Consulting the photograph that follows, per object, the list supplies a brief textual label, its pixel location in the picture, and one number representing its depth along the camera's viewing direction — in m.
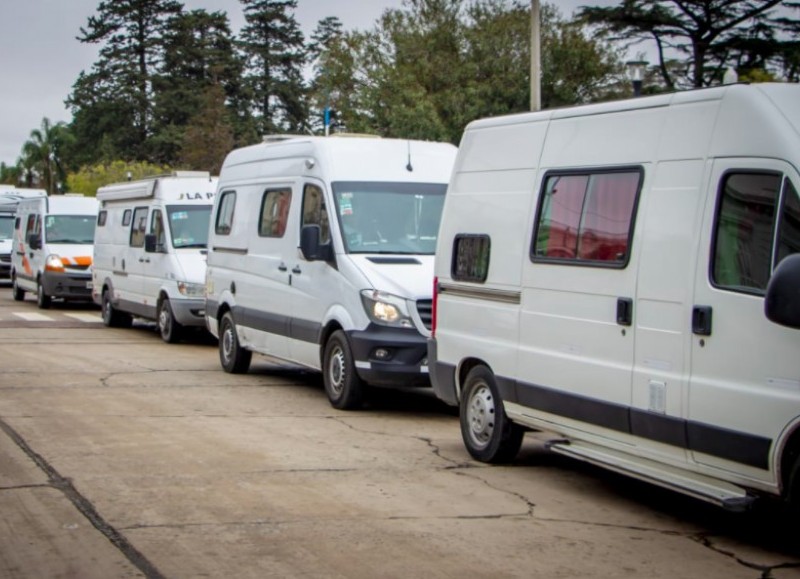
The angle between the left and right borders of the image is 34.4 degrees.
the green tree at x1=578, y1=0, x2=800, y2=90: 35.03
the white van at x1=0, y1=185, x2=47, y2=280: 38.75
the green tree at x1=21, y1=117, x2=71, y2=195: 109.19
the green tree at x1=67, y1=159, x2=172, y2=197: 66.31
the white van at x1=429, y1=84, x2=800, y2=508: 6.96
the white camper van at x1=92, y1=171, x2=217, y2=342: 20.03
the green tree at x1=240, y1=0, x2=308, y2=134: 80.75
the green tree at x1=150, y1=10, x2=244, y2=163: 80.00
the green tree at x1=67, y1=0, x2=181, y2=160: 81.12
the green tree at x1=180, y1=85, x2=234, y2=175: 60.78
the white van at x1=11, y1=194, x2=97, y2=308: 27.80
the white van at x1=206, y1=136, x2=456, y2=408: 12.30
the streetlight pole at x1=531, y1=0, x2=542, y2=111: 21.61
